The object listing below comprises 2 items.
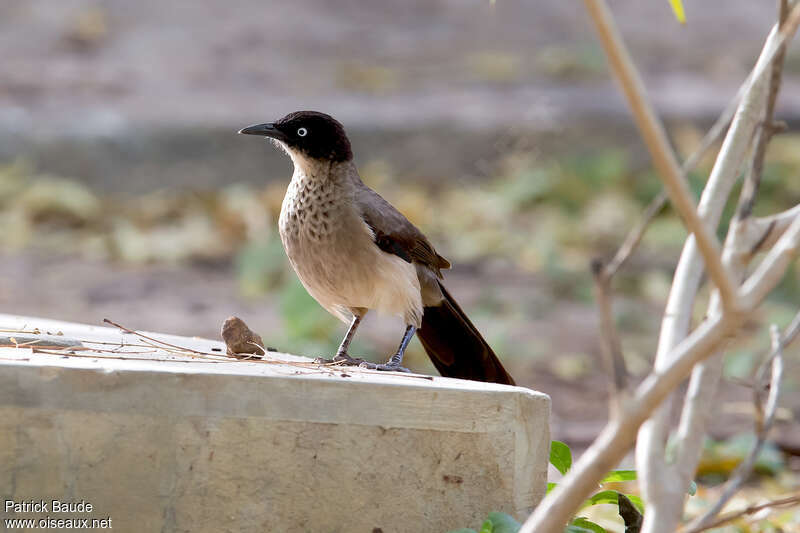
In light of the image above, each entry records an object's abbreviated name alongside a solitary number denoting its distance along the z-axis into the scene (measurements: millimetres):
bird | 8329
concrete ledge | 8121
